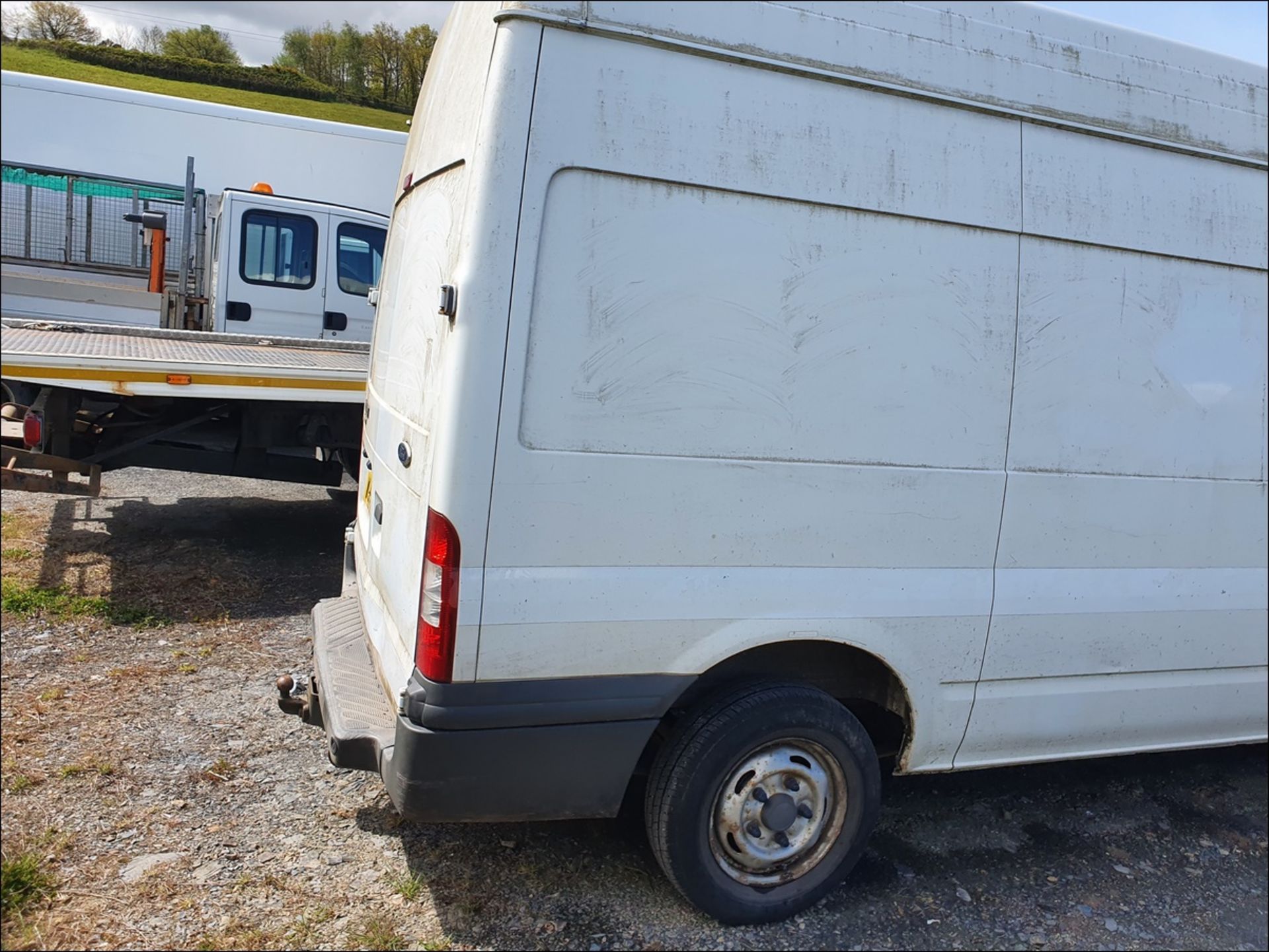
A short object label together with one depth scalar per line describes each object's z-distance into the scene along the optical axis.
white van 2.51
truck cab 9.30
